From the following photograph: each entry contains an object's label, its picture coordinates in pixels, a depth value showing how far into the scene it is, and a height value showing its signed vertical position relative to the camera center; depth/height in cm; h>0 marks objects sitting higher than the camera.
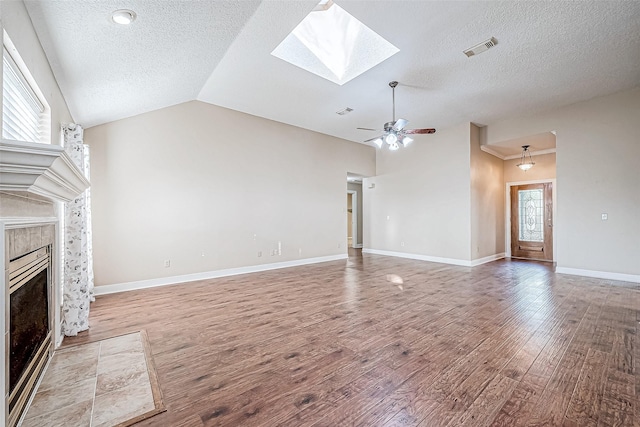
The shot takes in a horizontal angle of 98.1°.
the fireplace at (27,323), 159 -75
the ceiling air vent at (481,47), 349 +217
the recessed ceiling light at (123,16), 216 +158
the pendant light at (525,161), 739 +150
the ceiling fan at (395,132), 438 +134
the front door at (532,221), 748 -20
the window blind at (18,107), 183 +84
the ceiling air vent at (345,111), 570 +217
